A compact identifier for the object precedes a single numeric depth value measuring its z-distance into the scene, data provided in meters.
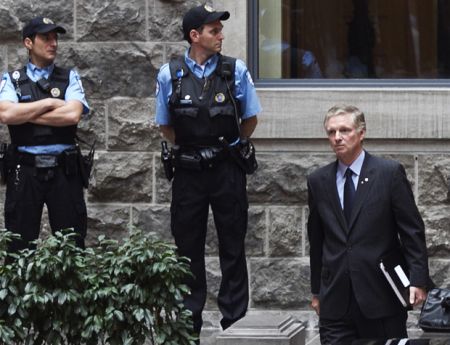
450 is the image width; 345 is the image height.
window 16.52
